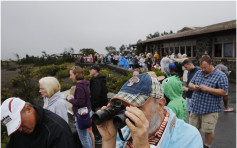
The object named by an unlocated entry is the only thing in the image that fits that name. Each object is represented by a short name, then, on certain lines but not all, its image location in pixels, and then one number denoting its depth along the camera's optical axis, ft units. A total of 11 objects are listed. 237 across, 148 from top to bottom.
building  38.47
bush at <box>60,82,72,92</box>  32.71
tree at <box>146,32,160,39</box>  150.82
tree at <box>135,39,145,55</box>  93.15
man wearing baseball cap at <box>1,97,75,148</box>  6.08
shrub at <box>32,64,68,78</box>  53.88
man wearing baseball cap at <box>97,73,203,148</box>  4.29
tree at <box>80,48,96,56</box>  122.18
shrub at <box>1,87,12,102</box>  23.70
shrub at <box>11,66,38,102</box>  21.98
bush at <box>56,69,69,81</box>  48.87
